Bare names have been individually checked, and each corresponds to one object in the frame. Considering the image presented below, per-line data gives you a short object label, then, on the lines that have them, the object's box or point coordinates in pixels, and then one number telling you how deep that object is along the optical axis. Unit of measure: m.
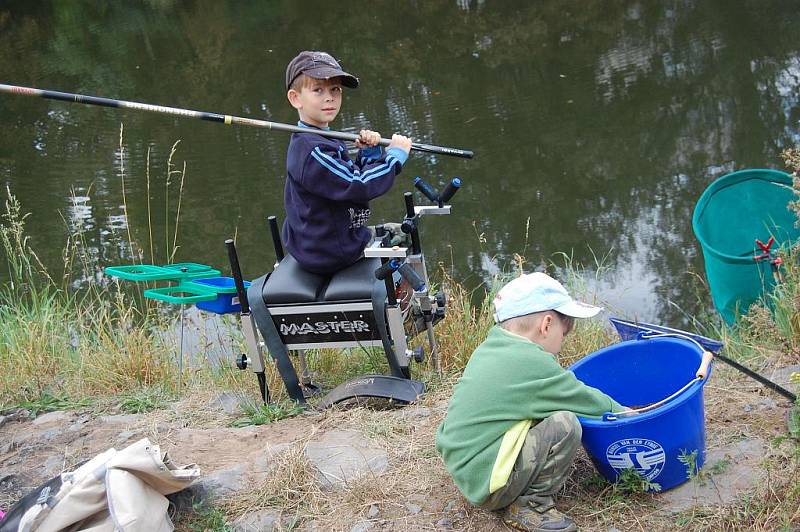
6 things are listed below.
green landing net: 4.62
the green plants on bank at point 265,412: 3.62
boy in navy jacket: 3.45
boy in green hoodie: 2.52
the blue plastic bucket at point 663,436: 2.53
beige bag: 2.62
